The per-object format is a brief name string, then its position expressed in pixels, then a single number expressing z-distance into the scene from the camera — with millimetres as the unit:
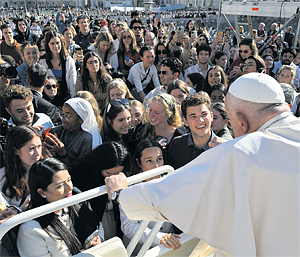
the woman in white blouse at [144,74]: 5320
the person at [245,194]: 1419
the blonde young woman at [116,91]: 4059
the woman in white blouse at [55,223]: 1896
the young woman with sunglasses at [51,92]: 4199
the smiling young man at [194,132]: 2959
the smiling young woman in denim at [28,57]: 4948
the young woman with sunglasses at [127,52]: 6066
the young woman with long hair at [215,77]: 4816
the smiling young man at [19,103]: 3119
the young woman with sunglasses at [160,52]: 6695
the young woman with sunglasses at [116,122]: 3316
